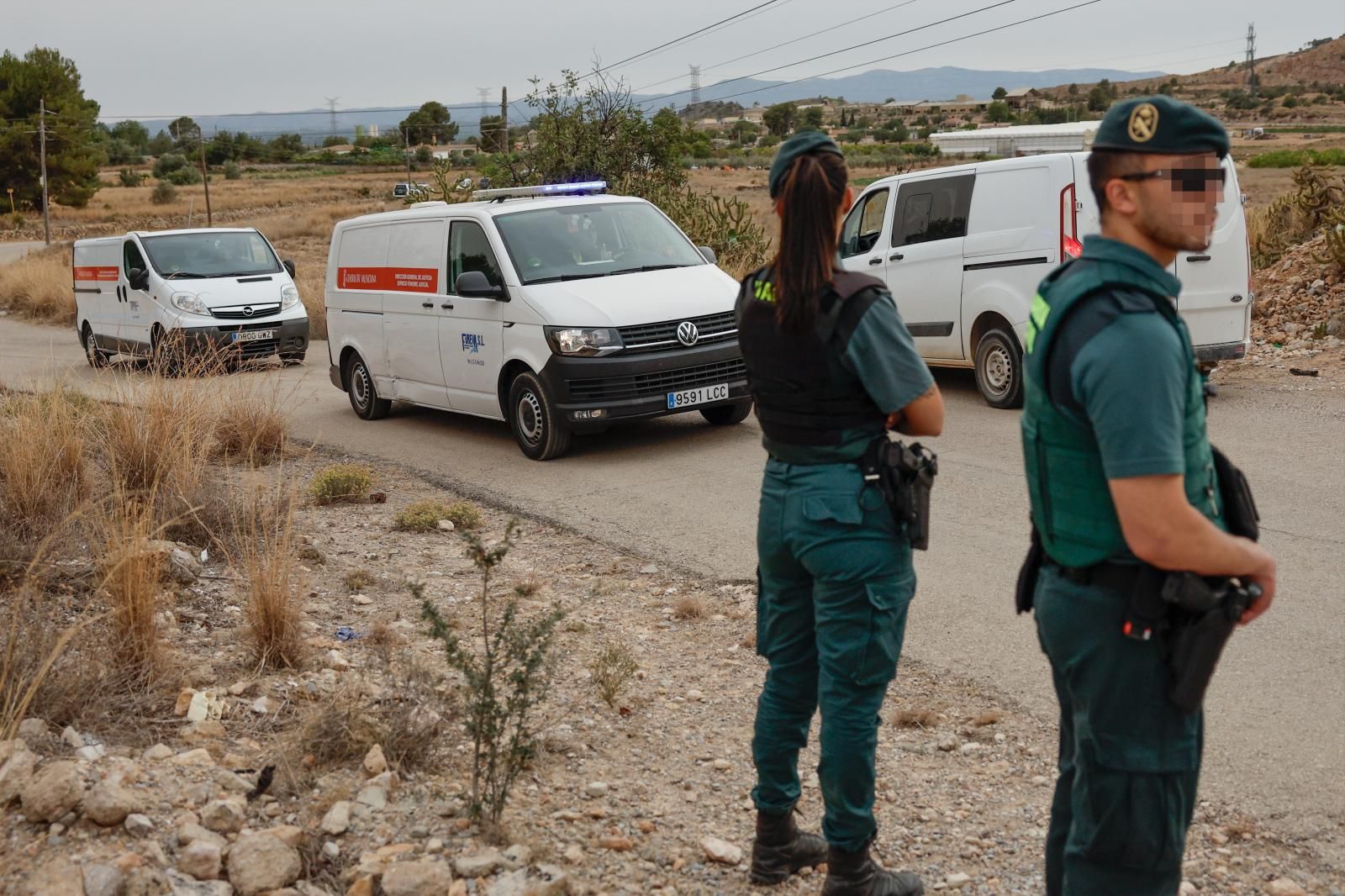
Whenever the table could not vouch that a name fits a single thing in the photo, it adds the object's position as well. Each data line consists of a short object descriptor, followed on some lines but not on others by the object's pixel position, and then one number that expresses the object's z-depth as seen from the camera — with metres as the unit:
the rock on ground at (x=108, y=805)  3.58
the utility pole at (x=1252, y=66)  117.93
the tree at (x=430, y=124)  106.94
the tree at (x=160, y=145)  127.19
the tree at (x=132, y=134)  137.88
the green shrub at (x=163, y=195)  70.31
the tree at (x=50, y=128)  67.62
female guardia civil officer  3.16
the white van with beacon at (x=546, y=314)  9.45
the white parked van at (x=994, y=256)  10.29
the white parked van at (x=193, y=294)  17.16
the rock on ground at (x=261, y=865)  3.39
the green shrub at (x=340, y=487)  8.62
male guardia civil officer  2.28
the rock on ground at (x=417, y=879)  3.40
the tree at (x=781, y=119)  112.75
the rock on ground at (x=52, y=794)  3.58
